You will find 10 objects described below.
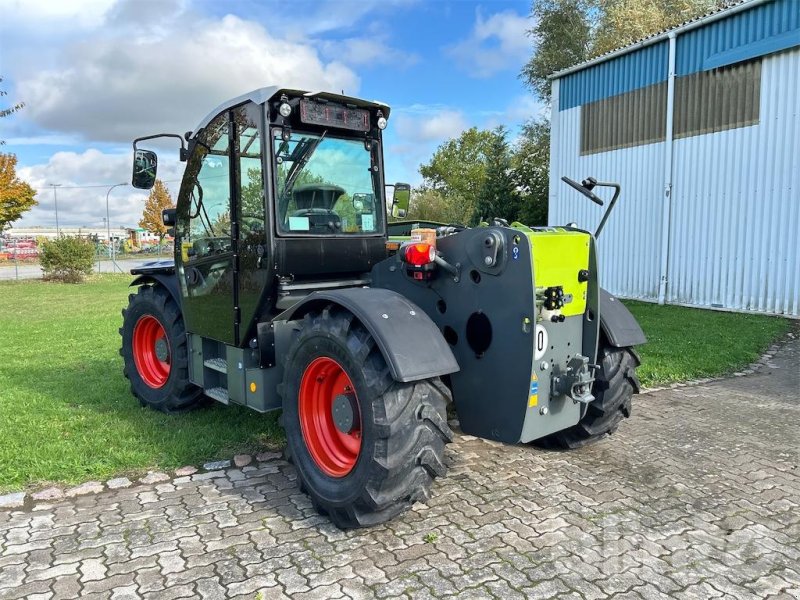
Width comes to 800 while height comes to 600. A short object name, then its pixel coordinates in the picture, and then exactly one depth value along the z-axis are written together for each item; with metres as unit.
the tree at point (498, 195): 20.92
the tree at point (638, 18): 21.76
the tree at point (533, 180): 20.72
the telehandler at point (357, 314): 3.28
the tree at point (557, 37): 24.17
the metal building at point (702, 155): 10.93
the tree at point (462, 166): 38.31
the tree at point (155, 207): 48.53
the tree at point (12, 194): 21.81
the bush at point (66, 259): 23.58
